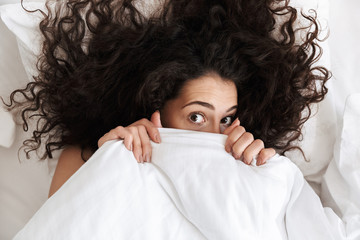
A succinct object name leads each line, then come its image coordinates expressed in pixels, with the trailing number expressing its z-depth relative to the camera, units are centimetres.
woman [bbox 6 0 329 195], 112
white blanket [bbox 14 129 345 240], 84
